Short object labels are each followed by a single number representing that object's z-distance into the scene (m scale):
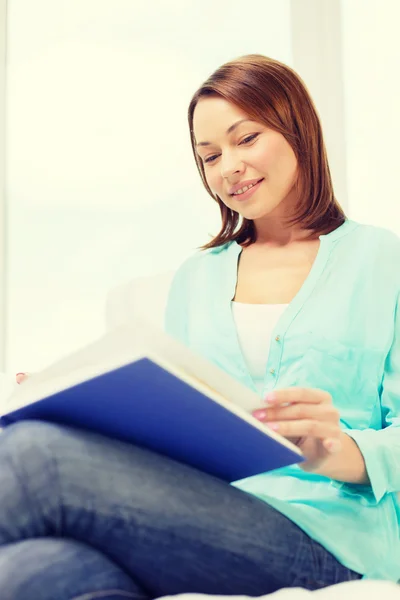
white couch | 2.29
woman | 1.49
